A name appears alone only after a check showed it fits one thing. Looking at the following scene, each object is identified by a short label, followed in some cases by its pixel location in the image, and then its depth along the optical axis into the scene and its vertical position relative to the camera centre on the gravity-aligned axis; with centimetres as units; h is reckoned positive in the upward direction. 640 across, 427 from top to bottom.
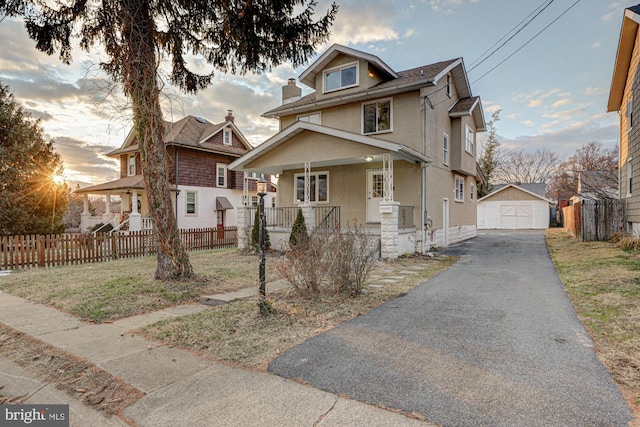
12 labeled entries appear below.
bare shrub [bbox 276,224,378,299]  564 -90
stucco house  1183 +250
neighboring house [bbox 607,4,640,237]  1105 +400
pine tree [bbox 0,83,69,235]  1580 +190
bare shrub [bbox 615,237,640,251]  963 -94
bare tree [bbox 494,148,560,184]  4672 +669
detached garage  2792 +25
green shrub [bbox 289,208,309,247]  1155 -47
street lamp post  480 -95
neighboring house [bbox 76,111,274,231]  2058 +227
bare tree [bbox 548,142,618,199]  1850 +407
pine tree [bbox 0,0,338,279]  691 +421
